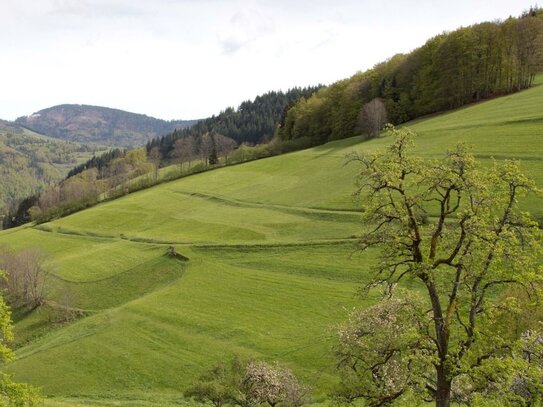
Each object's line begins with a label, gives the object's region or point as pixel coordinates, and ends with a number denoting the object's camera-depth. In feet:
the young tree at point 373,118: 397.39
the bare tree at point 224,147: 544.21
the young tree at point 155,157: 549.87
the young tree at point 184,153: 544.54
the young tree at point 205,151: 556.51
